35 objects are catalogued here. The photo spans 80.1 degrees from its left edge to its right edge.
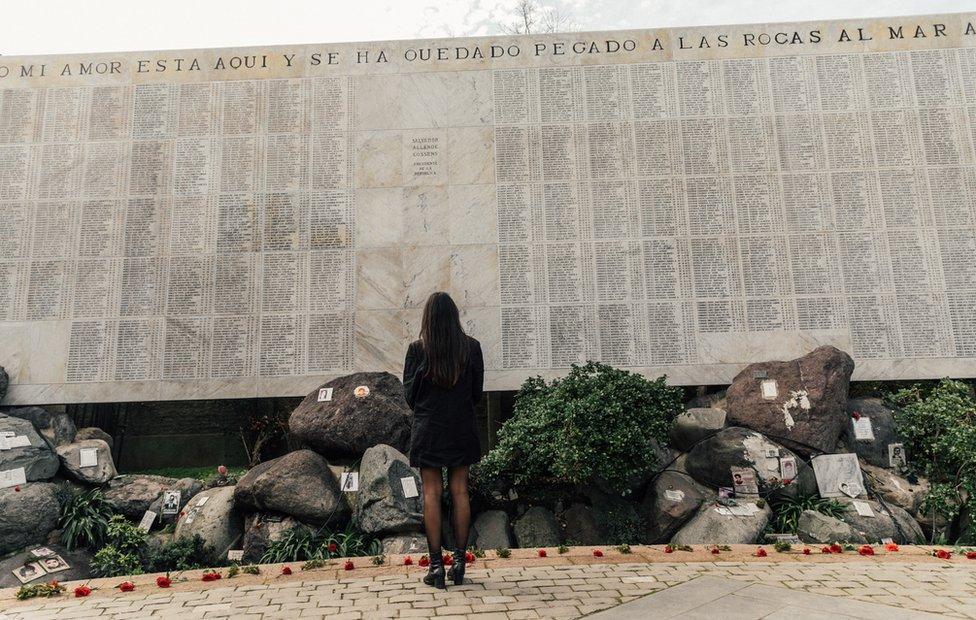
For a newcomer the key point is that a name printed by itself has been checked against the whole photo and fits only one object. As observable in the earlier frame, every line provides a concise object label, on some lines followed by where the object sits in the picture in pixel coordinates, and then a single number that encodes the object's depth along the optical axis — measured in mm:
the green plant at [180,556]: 6789
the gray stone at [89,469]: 7980
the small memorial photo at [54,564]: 6652
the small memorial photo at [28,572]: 6438
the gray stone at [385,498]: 6887
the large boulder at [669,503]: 6957
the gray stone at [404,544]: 6676
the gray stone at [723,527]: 6547
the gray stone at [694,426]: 7883
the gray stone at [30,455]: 7543
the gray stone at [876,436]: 7828
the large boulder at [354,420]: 7766
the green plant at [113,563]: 6695
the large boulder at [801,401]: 7465
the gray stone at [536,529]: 7102
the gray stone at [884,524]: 6809
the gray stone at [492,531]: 7062
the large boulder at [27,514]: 6945
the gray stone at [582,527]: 7047
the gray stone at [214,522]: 7039
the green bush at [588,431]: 6660
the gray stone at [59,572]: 6438
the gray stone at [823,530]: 6500
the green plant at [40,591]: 4969
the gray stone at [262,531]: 6840
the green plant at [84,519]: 7125
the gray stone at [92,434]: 8664
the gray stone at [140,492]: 7719
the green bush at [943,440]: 6988
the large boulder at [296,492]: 6980
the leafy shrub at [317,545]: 6633
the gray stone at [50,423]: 8648
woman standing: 4586
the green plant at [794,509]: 6969
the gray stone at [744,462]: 7227
